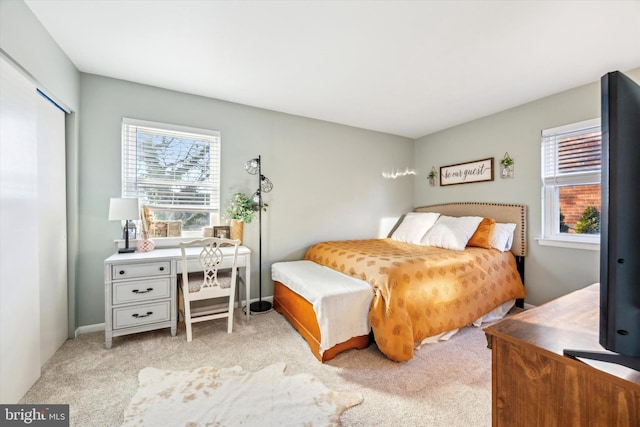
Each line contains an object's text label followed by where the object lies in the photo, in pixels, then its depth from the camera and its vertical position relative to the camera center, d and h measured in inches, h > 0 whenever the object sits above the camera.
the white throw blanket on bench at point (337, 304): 79.9 -28.6
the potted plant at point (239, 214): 119.1 -1.1
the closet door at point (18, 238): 58.7 -6.4
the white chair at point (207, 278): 92.4 -25.4
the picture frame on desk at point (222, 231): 116.3 -8.7
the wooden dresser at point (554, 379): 25.0 -17.3
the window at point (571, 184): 106.8 +11.8
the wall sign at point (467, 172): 139.7 +22.2
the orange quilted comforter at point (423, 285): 81.2 -26.0
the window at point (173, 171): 106.0 +17.0
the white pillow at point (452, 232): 123.8 -9.9
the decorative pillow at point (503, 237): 123.1 -11.5
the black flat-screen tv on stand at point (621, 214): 25.3 -0.1
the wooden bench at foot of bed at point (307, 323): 82.8 -40.2
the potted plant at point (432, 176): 168.9 +22.9
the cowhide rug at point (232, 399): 58.5 -45.1
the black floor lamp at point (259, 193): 123.3 +8.6
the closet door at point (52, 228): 77.3 -5.2
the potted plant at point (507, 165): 130.2 +22.9
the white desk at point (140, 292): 86.3 -27.1
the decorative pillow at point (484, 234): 123.5 -10.5
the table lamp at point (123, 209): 92.6 +0.7
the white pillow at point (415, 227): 146.6 -8.4
